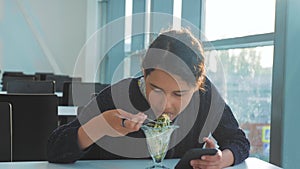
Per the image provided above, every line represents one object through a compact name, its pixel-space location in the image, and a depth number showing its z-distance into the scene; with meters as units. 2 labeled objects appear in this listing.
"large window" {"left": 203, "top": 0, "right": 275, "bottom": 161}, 2.61
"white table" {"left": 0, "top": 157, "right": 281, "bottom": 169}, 1.28
